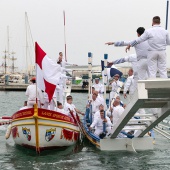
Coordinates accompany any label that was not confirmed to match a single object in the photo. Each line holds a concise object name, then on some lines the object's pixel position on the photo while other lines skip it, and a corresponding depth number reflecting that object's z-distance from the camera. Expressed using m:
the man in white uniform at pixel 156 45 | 11.92
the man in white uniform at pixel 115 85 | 20.86
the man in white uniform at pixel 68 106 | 18.27
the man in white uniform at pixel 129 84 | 16.91
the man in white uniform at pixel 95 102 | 18.77
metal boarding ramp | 10.13
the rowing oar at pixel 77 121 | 17.66
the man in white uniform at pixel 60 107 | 17.36
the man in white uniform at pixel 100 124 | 16.03
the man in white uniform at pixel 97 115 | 16.36
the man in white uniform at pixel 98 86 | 22.87
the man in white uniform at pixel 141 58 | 13.03
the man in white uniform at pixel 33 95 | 15.50
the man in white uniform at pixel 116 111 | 15.80
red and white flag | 14.44
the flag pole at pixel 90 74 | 19.00
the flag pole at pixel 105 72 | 15.85
